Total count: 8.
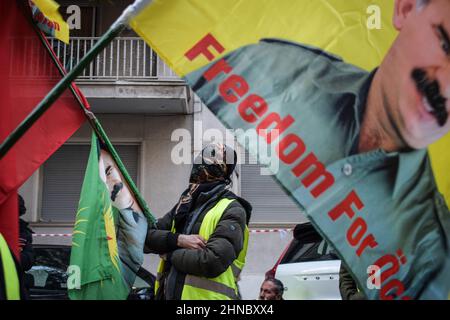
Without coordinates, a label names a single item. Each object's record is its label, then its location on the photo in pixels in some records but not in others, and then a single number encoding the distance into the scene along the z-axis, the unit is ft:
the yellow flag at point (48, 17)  9.95
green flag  10.60
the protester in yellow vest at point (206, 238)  9.78
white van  21.15
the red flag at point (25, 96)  9.62
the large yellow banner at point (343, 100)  6.97
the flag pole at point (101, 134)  10.76
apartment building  43.29
